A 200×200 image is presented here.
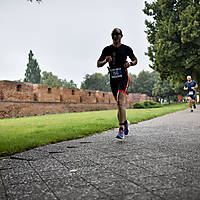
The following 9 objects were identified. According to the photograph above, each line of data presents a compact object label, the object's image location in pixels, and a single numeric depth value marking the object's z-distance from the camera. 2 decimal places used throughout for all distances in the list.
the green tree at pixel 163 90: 52.88
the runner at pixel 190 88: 13.51
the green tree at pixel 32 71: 68.31
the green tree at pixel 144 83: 68.44
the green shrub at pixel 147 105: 29.88
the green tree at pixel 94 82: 74.12
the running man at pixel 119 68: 4.63
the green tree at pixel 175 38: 19.33
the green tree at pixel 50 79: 84.13
